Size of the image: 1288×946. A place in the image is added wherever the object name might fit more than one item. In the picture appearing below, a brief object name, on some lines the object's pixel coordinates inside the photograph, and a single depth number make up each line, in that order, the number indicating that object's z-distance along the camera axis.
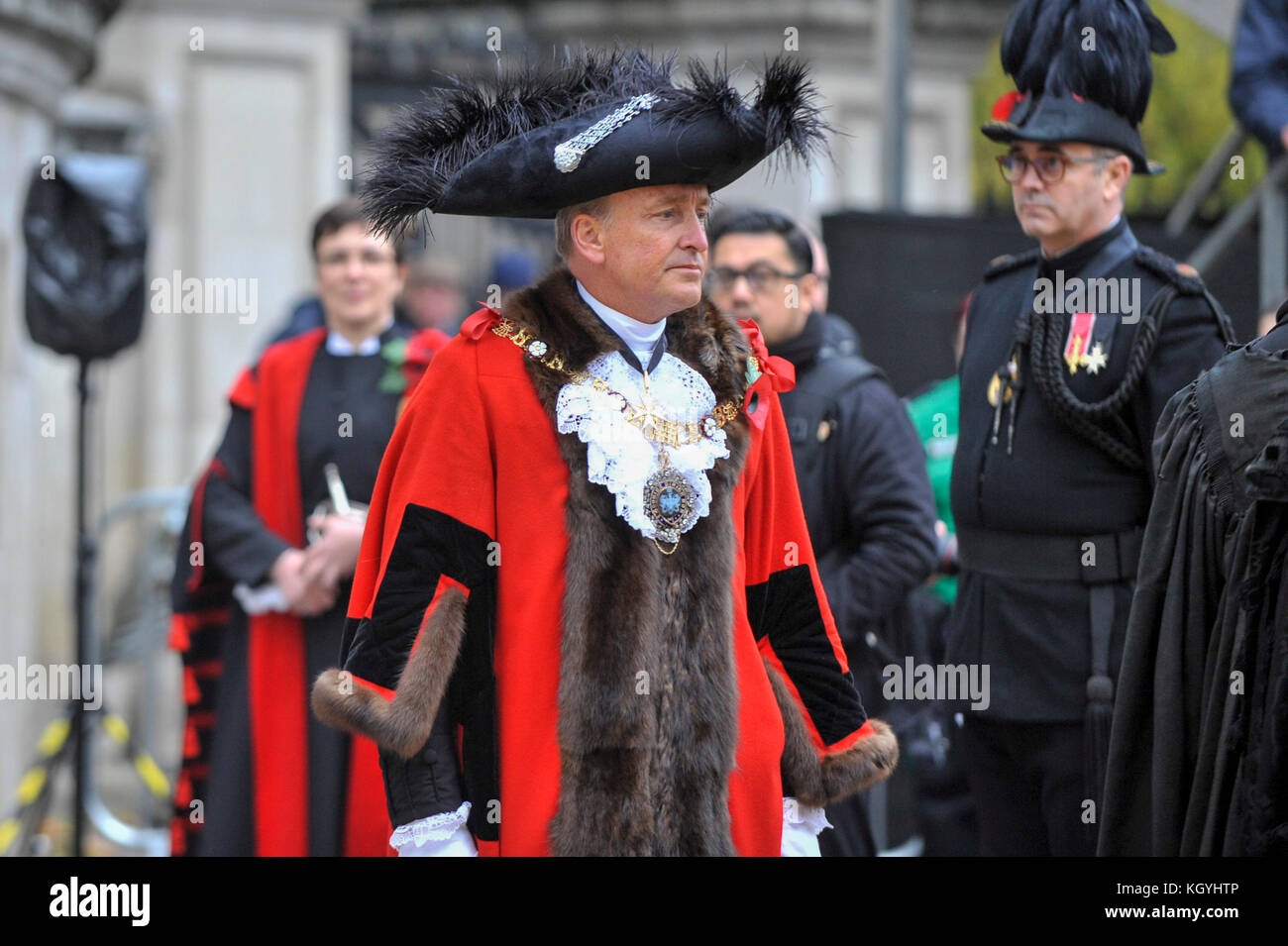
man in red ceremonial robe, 6.54
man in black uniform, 8.18
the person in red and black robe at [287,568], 11.02
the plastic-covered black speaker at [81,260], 13.66
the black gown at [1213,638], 5.76
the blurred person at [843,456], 10.25
